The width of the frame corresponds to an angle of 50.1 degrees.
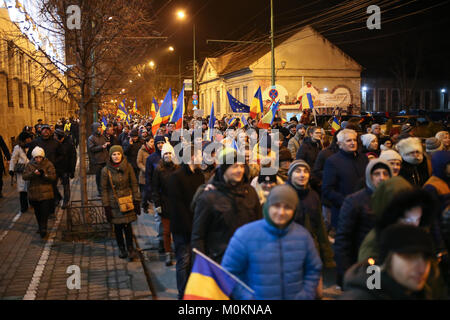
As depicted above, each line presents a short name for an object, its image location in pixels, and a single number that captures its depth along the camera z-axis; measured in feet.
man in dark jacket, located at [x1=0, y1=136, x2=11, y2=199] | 43.76
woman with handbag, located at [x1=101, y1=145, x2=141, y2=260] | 24.73
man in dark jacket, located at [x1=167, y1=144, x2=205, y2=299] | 18.38
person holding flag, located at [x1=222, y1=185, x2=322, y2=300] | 10.83
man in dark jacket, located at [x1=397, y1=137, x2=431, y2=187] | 19.88
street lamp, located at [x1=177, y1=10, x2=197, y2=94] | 62.18
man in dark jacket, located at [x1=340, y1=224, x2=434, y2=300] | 8.29
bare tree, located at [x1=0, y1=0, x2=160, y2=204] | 31.68
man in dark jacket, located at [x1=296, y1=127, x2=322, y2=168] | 28.63
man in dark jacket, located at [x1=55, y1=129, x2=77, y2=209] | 37.35
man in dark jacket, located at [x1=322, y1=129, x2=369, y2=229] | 19.76
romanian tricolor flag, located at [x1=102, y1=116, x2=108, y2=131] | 72.92
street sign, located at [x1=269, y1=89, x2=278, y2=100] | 57.82
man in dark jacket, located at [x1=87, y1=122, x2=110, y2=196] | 40.22
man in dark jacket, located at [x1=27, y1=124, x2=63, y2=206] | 36.71
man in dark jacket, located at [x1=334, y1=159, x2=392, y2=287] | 13.48
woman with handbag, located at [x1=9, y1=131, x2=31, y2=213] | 36.09
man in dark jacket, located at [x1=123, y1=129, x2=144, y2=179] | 39.75
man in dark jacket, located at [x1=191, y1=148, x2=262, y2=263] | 14.21
